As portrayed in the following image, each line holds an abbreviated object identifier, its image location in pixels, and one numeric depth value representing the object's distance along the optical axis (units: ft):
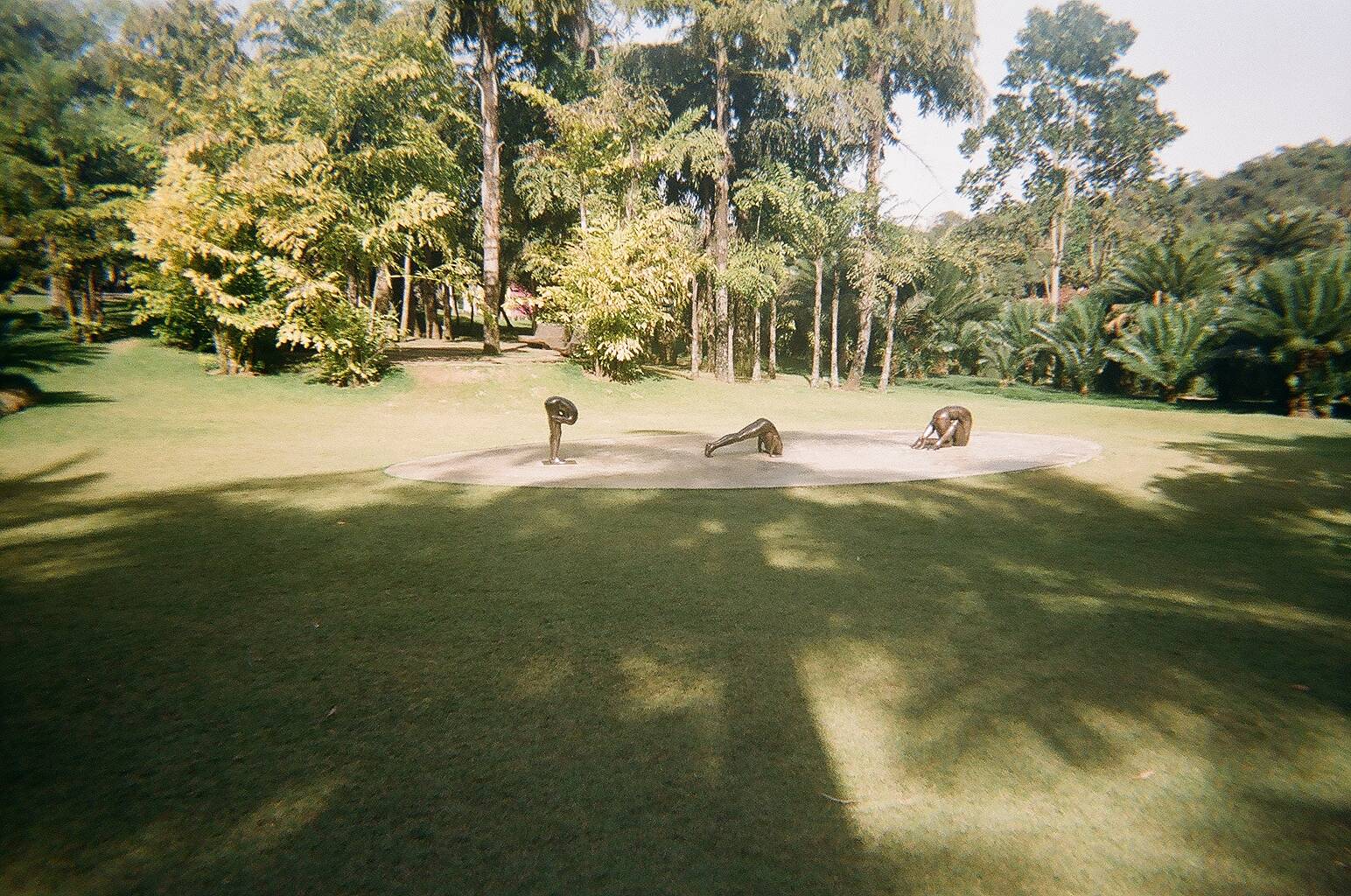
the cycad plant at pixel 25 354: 39.14
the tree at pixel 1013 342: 79.05
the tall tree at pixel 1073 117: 133.49
